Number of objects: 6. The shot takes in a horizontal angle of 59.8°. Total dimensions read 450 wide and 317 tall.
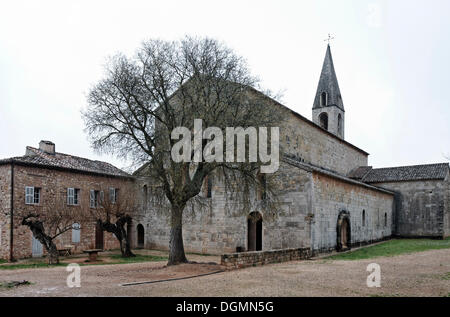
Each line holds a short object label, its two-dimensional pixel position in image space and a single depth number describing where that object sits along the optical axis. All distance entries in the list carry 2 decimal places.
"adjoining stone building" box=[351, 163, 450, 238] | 33.09
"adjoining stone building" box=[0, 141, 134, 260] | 21.61
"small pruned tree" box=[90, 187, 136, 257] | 22.48
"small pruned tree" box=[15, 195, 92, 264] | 19.28
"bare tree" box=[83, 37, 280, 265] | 16.42
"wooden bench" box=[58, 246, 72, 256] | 22.64
